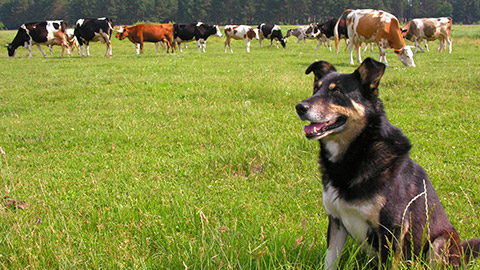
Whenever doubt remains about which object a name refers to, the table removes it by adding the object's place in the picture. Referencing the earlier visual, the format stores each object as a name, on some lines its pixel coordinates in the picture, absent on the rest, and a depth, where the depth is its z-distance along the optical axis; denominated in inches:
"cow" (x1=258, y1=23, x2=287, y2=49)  1339.8
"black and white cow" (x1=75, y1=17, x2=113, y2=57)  972.6
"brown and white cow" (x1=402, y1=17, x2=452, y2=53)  989.2
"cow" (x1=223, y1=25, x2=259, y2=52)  1221.8
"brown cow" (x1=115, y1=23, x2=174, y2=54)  1114.7
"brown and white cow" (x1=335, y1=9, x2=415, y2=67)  601.9
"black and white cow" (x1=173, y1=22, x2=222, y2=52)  1211.2
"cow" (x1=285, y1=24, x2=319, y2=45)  1504.7
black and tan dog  99.8
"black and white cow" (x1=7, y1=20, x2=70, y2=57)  1013.2
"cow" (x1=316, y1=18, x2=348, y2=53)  1165.1
